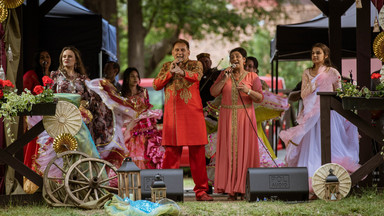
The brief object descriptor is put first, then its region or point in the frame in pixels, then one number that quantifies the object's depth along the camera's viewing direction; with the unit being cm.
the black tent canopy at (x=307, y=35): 2134
